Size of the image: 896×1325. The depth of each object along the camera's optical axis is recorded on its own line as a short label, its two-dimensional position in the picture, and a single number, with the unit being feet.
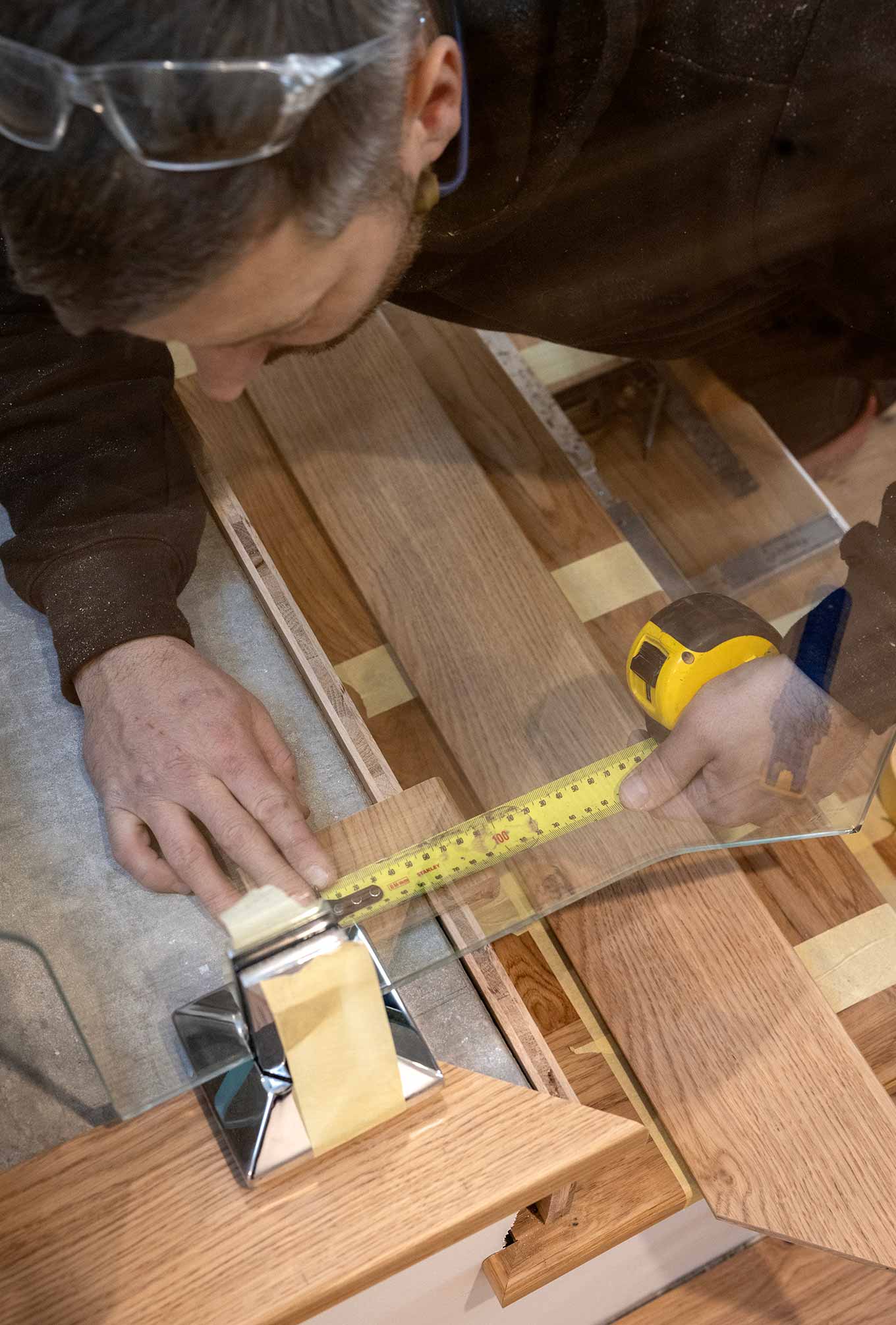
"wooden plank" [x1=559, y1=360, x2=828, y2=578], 3.60
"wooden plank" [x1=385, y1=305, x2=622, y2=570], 3.62
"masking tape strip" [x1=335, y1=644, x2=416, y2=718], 3.24
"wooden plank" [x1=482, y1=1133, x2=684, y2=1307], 3.08
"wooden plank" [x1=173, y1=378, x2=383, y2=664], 3.32
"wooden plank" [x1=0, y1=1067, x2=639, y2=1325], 2.23
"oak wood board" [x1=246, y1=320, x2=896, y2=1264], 2.93
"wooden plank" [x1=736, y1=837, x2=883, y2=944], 3.54
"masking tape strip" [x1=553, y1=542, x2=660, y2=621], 3.38
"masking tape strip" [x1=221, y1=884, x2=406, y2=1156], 2.16
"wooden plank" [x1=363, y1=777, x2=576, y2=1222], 2.61
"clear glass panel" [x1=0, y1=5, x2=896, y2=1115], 2.65
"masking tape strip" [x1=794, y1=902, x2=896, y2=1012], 3.51
